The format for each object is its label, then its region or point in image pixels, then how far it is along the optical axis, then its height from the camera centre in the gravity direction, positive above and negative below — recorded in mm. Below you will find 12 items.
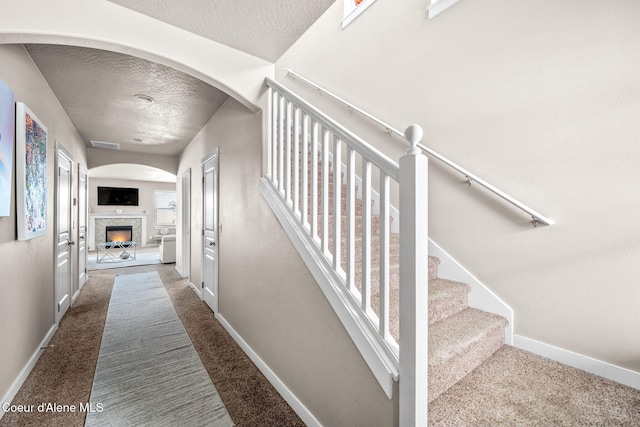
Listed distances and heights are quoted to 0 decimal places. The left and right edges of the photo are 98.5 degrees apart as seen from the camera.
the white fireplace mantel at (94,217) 9141 -136
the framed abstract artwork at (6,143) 1691 +452
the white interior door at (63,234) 3131 -247
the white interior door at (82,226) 4477 -209
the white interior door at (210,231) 3406 -227
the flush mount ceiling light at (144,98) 3072 +1319
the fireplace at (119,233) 9523 -678
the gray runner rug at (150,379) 1741 -1279
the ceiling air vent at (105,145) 5029 +1292
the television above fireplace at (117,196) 9469 +617
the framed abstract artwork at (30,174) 1993 +320
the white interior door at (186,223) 5043 -171
